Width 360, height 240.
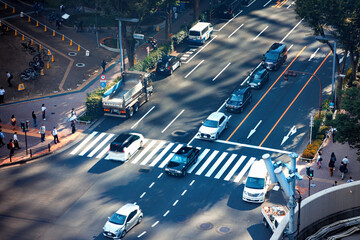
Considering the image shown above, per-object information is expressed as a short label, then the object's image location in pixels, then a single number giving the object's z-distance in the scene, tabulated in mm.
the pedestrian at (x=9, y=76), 67894
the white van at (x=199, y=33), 76000
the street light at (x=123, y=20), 64350
